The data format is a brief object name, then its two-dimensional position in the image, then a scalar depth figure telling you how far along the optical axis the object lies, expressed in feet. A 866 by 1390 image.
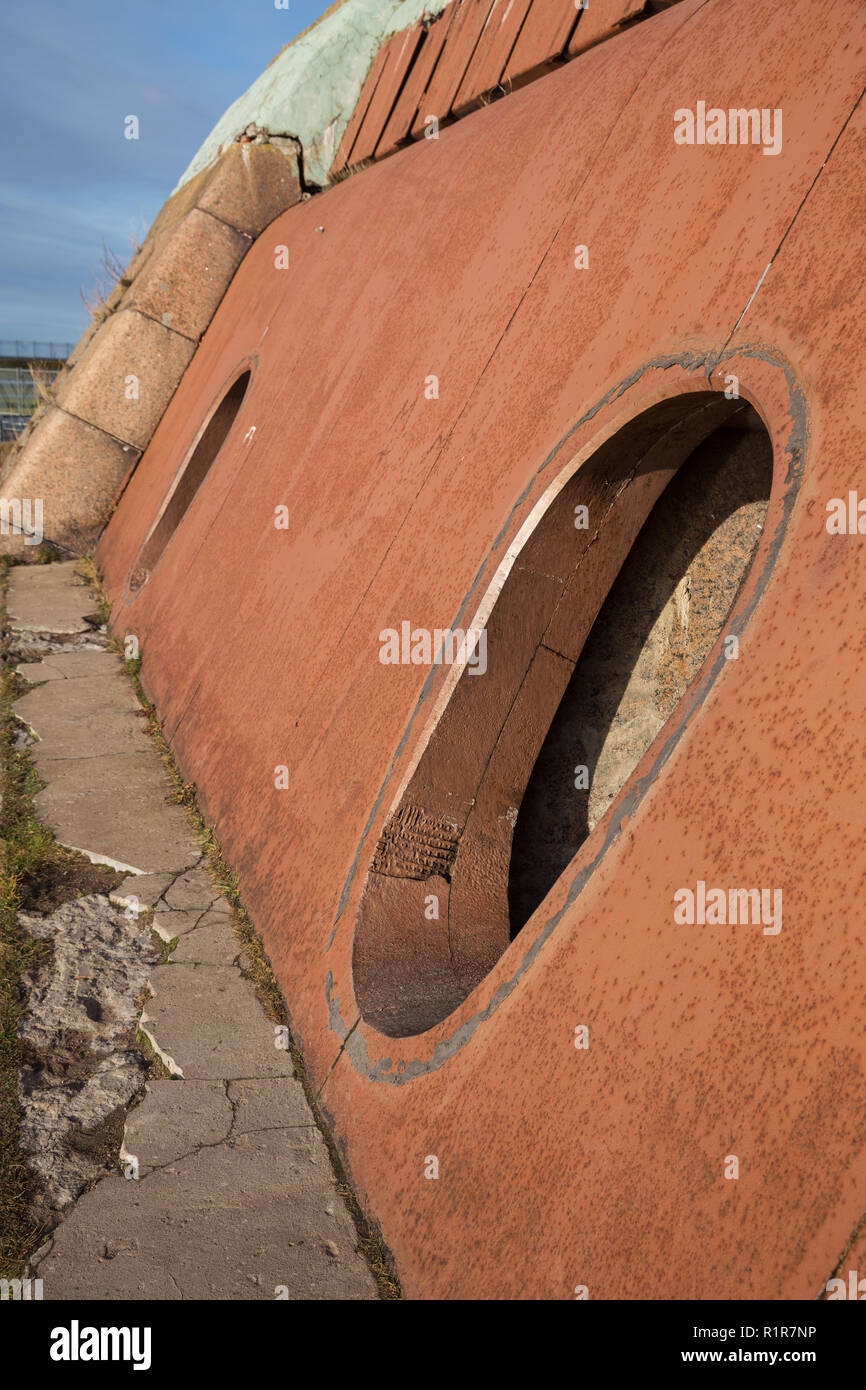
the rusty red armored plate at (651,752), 4.20
